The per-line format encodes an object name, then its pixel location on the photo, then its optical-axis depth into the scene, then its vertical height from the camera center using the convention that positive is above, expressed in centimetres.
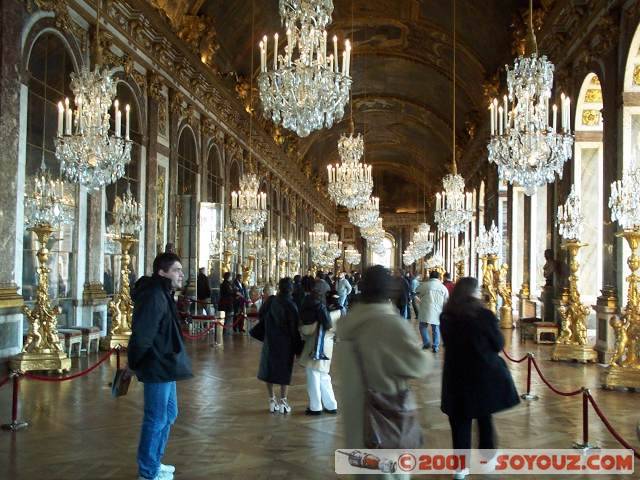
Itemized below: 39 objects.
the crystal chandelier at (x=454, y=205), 1420 +126
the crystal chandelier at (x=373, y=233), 2408 +112
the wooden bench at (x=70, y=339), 969 -119
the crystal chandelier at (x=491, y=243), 1714 +53
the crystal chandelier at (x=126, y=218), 1093 +71
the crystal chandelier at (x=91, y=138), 830 +155
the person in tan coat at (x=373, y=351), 311 -42
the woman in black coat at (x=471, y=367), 435 -69
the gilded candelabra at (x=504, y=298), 1672 -90
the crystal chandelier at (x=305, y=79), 640 +178
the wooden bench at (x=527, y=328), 1366 -136
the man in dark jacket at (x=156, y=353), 422 -60
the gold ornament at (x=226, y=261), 1728 +0
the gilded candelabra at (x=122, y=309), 1083 -82
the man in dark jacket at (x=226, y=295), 1433 -75
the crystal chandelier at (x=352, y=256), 4048 +36
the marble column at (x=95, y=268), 1124 -14
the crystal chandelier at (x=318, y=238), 2730 +99
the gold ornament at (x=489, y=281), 1717 -50
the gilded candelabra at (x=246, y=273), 1880 -34
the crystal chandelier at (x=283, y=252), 2547 +36
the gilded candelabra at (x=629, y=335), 817 -90
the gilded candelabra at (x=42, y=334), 862 -99
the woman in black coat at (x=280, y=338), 645 -76
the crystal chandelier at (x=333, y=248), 3022 +66
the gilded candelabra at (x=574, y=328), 1051 -106
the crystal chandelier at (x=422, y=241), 2958 +96
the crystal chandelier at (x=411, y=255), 3230 +38
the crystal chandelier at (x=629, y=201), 830 +80
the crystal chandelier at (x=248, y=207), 1537 +128
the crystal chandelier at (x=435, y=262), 2944 +3
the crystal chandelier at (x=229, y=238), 1795 +63
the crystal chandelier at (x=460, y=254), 2402 +33
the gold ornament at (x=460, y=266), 2278 -12
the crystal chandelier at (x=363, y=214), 1602 +116
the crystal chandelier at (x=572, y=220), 1063 +70
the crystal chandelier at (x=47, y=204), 885 +76
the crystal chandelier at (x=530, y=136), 764 +149
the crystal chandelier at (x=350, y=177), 1230 +161
